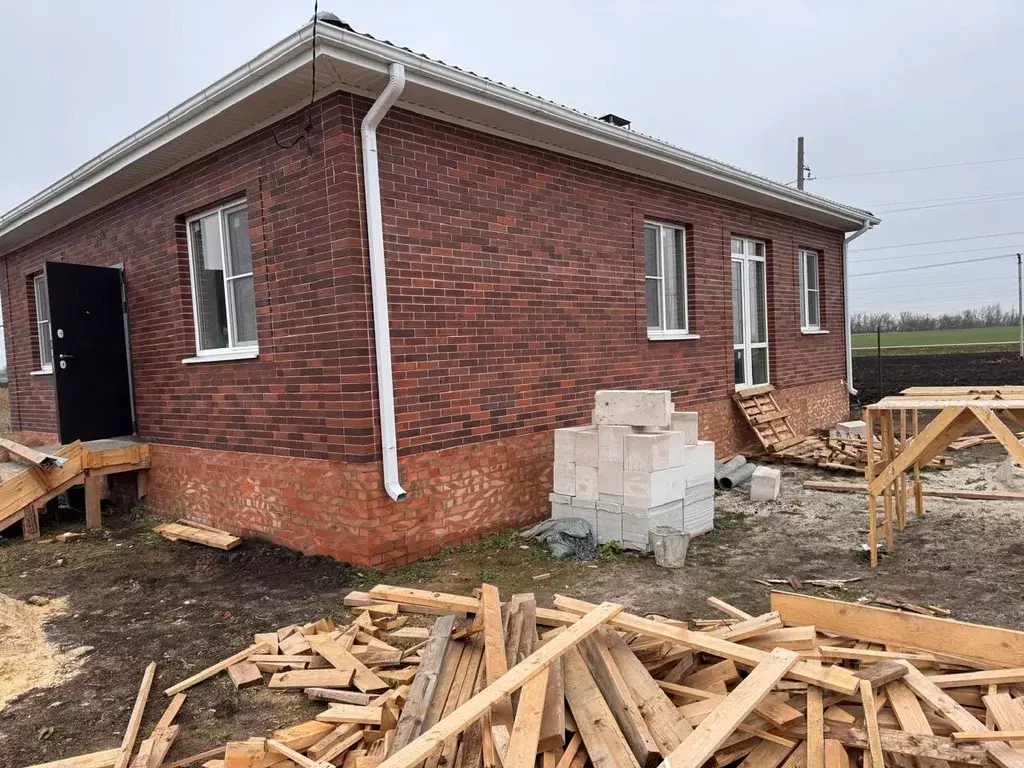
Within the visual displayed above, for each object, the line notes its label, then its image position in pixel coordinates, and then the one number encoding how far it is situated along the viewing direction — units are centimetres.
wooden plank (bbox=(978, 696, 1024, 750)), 271
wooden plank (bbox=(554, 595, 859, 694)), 291
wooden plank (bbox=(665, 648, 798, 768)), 251
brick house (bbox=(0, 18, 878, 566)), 563
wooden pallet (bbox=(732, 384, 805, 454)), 1007
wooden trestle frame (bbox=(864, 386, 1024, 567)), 490
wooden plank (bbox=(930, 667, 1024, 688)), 304
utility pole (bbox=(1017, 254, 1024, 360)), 3458
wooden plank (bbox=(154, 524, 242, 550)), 656
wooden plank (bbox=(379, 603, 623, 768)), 249
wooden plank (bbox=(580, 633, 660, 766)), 271
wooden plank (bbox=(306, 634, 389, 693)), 363
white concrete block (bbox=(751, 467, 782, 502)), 788
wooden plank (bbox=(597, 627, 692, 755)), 279
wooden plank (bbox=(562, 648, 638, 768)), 268
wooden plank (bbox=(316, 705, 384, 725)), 321
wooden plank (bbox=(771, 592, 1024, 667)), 328
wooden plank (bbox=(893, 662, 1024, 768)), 253
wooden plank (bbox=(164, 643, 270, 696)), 387
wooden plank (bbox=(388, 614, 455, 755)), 289
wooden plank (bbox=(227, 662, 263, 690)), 388
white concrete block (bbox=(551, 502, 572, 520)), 655
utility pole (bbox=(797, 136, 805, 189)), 2902
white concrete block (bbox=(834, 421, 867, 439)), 1180
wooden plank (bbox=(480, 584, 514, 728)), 290
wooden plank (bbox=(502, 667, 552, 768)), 255
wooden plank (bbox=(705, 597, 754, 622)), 412
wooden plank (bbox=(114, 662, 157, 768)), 312
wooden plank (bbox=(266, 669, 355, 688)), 371
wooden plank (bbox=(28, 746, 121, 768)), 310
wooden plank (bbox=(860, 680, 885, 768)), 262
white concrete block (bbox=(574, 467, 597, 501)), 637
